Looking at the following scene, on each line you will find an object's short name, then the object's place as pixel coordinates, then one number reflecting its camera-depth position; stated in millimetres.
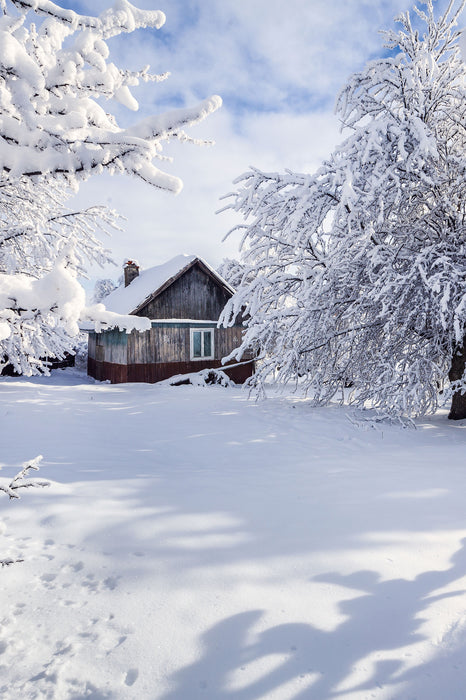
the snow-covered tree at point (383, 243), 7539
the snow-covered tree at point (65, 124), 2422
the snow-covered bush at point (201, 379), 16703
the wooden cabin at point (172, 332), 16609
